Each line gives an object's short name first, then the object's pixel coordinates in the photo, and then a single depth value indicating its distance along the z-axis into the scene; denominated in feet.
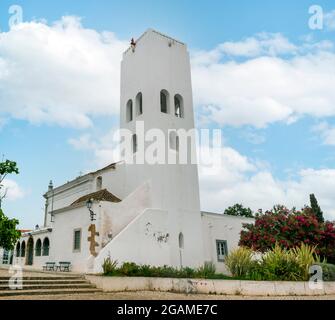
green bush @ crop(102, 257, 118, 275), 47.41
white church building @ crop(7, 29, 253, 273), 59.57
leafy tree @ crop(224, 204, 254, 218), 136.98
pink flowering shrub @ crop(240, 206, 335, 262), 60.75
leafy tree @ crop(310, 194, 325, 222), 98.65
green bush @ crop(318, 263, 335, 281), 44.29
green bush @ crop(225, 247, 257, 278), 45.68
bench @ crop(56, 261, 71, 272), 60.95
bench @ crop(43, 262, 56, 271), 63.16
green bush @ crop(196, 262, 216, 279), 45.72
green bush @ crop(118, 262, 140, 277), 47.34
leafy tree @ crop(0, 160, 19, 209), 40.96
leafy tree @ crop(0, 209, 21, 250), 36.17
